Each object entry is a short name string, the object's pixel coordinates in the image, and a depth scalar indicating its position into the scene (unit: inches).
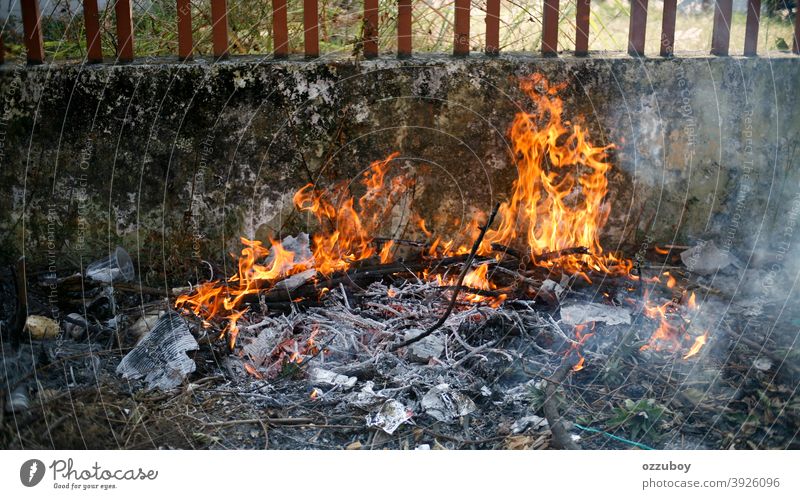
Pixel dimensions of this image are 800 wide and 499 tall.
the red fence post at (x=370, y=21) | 184.5
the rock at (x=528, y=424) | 141.8
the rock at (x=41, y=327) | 168.1
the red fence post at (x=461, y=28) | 186.2
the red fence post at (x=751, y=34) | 192.5
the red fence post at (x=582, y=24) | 188.4
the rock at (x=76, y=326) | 169.6
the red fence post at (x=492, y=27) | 182.1
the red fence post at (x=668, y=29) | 187.9
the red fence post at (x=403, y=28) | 186.4
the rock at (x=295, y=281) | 175.9
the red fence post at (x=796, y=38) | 197.5
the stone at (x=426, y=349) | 159.2
